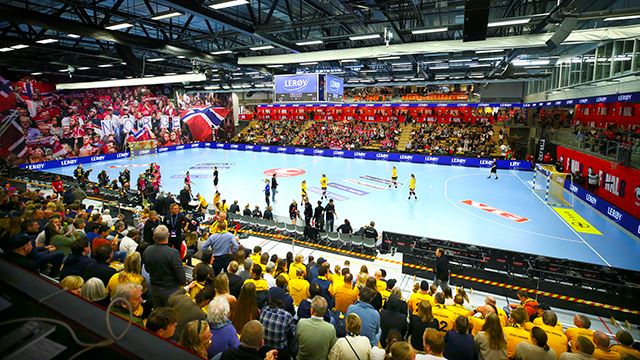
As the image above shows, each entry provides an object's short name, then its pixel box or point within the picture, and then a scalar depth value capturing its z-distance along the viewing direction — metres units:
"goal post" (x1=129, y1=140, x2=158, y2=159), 33.91
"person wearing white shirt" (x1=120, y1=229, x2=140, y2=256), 7.23
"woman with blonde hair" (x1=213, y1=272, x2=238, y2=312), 4.34
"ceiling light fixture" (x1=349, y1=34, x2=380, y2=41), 12.20
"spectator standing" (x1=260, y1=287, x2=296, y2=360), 3.97
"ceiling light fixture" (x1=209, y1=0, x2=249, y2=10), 8.77
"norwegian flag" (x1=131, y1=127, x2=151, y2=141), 34.74
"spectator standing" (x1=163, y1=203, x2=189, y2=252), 8.38
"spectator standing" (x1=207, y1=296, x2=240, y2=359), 3.49
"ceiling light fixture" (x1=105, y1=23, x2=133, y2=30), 11.12
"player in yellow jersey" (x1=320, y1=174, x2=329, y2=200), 17.70
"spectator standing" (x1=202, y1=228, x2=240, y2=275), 6.95
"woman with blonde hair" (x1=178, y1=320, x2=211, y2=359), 2.83
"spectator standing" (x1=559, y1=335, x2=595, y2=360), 3.91
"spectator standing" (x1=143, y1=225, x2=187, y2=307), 4.61
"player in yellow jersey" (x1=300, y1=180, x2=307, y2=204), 14.14
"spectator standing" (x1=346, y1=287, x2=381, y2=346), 4.60
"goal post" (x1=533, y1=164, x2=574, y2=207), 17.75
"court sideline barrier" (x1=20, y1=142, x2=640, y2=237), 18.29
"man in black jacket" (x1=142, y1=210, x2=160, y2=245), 7.70
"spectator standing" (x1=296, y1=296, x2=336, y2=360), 3.62
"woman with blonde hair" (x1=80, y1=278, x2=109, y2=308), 3.84
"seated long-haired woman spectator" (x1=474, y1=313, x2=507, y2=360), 4.20
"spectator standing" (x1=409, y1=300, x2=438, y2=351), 4.71
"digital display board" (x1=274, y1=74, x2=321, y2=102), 14.56
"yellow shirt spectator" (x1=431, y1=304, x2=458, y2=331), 5.20
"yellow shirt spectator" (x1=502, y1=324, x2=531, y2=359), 4.77
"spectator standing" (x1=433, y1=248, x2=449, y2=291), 8.12
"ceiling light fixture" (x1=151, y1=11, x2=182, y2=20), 10.52
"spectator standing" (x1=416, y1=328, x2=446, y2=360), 3.53
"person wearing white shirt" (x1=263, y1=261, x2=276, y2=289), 6.14
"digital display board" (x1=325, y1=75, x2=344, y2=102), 15.12
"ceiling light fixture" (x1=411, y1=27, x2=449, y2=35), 11.55
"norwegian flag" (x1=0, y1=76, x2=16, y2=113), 24.70
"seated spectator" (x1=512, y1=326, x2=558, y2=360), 4.04
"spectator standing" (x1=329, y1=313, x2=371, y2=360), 3.42
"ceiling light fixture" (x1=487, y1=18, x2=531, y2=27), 10.04
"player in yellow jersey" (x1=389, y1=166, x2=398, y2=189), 20.48
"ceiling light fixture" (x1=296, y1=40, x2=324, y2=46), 13.52
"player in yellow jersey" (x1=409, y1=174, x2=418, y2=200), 17.70
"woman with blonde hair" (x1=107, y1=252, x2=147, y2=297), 4.55
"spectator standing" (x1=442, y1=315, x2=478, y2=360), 4.11
